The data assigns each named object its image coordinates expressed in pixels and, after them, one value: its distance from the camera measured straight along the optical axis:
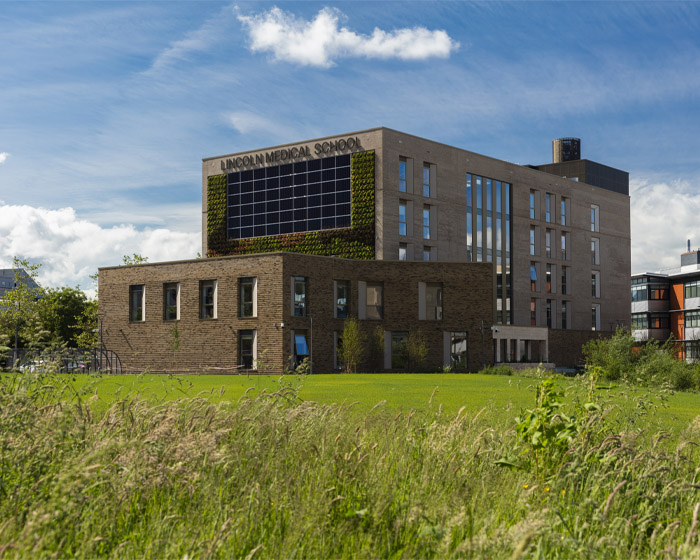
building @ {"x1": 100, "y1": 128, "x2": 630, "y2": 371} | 53.38
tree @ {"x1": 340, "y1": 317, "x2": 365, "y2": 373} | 44.38
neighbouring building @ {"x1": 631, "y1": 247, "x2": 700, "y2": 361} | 82.06
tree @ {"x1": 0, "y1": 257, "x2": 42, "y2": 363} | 62.78
